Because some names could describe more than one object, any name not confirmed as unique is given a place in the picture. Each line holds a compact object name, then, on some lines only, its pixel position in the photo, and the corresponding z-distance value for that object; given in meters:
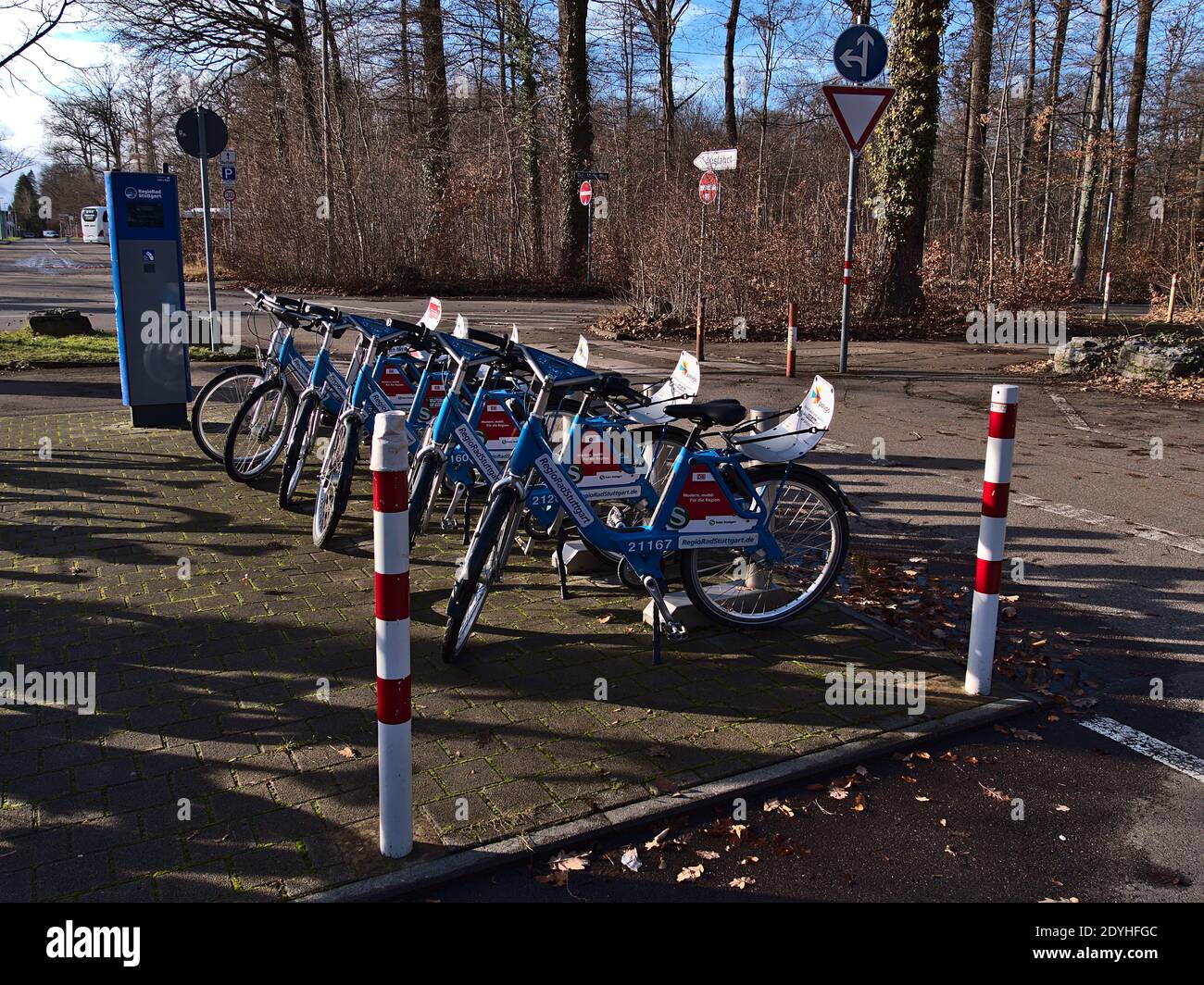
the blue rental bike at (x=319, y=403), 6.28
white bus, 59.47
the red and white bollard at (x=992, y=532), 3.91
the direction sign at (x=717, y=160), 14.45
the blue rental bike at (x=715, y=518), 4.32
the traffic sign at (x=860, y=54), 11.17
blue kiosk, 8.55
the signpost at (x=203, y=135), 11.30
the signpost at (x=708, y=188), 16.09
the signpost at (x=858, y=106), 11.00
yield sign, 10.99
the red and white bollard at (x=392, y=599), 2.77
